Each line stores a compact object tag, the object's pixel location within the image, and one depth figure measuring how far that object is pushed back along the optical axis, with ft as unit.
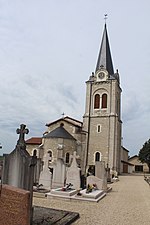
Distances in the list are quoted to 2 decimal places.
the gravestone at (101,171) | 45.16
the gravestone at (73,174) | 42.36
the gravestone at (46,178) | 42.04
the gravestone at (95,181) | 41.91
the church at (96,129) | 106.63
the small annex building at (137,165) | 174.81
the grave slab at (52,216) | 19.69
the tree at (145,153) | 147.64
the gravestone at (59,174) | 44.62
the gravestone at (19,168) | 19.16
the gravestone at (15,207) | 14.07
